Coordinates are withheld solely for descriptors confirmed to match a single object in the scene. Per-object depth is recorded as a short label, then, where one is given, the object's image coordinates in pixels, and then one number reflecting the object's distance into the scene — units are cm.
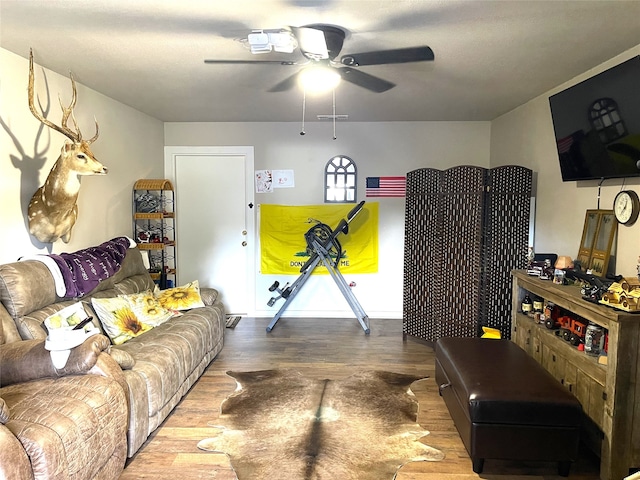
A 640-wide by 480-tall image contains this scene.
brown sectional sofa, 167
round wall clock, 253
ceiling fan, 197
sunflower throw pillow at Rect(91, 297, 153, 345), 295
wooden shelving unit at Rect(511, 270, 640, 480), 199
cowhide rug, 224
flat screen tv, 232
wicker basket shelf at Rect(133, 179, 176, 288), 434
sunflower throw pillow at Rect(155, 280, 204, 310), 360
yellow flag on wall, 502
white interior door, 507
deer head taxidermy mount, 282
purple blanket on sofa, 278
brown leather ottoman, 214
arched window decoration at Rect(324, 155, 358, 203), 500
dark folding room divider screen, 380
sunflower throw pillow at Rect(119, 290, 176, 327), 324
